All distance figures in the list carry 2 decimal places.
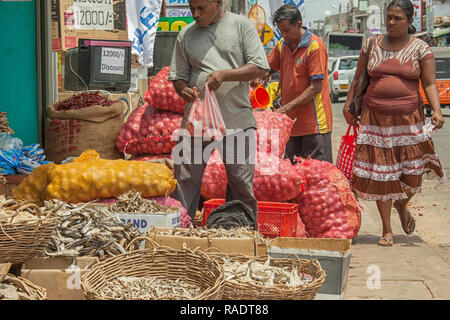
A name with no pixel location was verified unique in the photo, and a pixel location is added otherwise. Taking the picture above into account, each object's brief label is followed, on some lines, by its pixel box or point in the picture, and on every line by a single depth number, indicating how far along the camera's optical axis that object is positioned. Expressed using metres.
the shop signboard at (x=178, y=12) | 10.95
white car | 31.33
